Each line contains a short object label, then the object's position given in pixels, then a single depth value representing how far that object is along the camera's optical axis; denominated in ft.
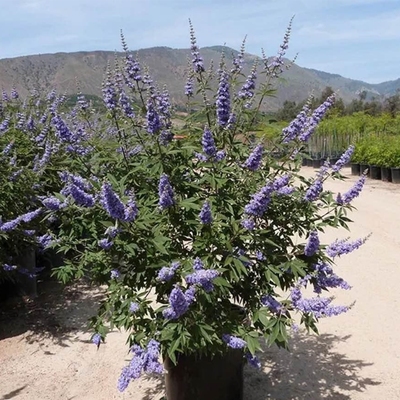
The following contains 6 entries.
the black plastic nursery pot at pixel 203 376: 11.03
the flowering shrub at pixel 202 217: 9.08
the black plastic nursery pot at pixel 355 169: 58.85
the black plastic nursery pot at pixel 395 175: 49.03
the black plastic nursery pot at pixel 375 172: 53.05
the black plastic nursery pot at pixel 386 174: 50.75
